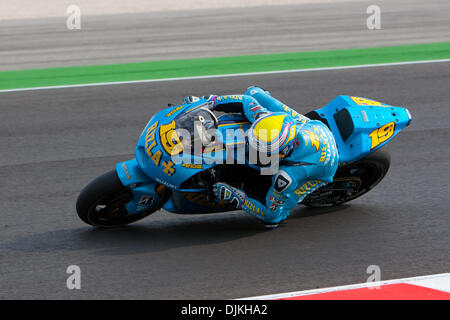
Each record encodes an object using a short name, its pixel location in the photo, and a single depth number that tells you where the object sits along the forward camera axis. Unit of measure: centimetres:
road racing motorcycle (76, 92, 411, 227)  1126
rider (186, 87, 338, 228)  1137
